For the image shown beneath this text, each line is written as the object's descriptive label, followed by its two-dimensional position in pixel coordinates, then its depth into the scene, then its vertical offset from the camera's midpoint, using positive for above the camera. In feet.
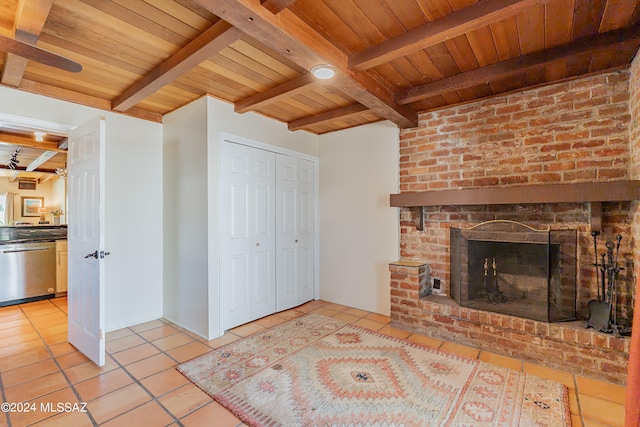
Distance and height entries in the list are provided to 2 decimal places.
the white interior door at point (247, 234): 10.21 -0.72
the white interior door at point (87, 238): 7.96 -0.67
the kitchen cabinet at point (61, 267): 14.52 -2.56
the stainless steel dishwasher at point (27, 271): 13.26 -2.58
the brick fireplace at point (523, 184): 7.59 +0.93
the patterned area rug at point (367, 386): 5.86 -4.02
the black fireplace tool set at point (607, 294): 7.30 -2.09
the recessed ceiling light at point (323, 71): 6.64 +3.32
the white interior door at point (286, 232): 12.28 -0.75
